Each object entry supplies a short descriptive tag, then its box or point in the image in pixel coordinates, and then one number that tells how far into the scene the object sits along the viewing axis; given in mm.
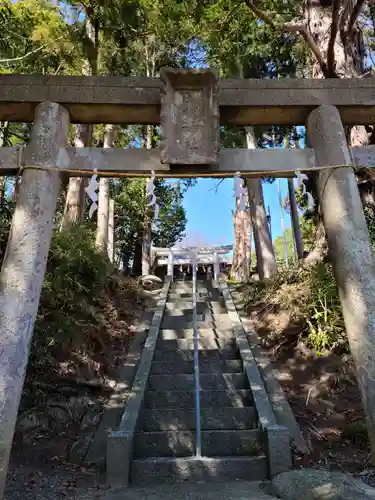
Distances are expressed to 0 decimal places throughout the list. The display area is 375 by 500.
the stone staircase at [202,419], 4188
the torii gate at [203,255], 14451
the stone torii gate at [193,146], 3684
